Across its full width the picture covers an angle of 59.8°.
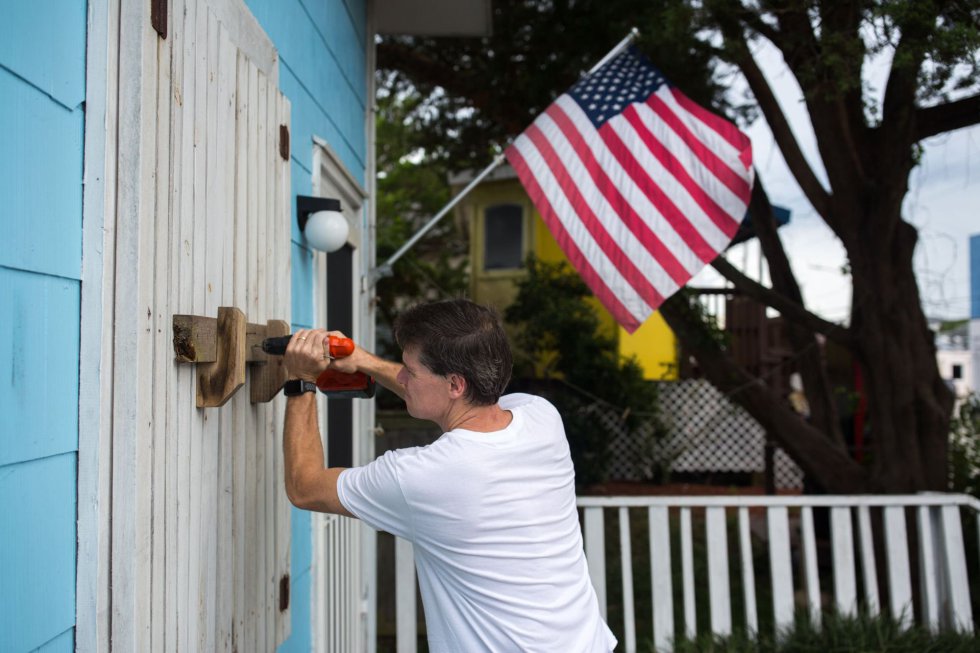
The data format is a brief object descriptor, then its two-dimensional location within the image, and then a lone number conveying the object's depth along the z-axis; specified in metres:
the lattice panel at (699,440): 11.95
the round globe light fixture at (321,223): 2.92
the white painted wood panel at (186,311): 1.47
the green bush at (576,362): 10.80
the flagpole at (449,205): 4.19
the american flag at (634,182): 3.88
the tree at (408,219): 11.19
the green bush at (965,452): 6.27
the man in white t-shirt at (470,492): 1.83
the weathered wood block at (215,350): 1.71
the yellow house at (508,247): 14.17
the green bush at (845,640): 3.86
